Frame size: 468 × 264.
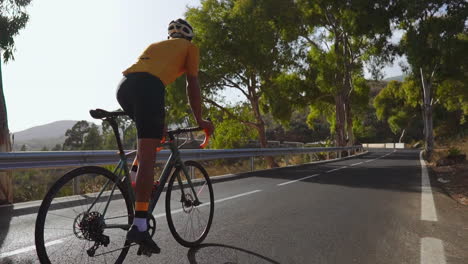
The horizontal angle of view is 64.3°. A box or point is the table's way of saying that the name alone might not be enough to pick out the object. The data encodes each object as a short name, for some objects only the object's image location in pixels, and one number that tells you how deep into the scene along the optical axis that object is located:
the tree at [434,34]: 20.05
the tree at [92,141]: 73.06
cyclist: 2.79
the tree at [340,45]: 25.11
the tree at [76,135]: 82.94
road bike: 2.46
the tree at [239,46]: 19.58
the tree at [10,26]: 9.53
